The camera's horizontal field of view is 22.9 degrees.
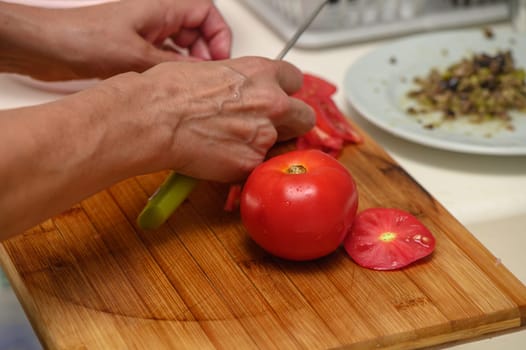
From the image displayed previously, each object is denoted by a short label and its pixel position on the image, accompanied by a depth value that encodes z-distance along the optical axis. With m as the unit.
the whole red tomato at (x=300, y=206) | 0.85
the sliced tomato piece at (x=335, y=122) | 1.01
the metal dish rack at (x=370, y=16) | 1.25
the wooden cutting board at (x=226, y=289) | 0.82
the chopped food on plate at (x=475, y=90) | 1.09
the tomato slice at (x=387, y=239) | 0.88
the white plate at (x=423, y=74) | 1.02
